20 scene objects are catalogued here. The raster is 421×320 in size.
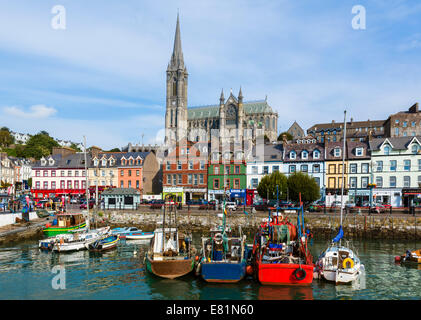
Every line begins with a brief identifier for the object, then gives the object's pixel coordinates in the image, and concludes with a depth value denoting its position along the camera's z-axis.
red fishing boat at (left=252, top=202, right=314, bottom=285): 22.70
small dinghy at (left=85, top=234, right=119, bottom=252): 35.69
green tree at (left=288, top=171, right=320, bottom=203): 52.75
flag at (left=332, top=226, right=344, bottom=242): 27.13
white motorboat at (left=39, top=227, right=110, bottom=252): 35.09
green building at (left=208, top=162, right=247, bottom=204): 67.94
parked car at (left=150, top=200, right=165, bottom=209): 58.69
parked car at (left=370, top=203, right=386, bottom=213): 49.21
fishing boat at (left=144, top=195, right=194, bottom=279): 24.91
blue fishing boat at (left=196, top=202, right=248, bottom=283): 23.69
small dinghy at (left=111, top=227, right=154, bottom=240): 44.00
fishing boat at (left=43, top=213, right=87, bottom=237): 42.94
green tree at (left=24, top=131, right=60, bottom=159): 138.75
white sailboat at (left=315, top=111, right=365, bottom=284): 23.97
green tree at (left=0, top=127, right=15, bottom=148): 170.00
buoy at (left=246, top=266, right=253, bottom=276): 25.75
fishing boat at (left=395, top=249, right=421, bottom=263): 29.83
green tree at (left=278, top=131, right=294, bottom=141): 148.35
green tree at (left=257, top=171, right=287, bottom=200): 53.97
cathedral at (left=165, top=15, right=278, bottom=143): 155.00
